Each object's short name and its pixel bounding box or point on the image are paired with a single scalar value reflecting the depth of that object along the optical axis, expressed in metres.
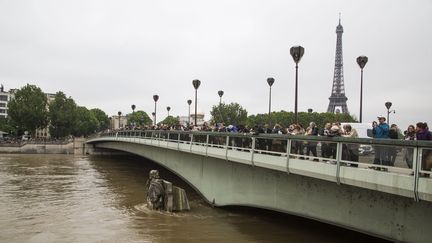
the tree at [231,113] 98.00
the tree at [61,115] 109.12
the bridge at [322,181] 9.98
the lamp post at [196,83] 32.71
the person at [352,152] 11.34
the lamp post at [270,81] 27.15
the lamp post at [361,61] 22.70
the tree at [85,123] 135.54
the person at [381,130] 12.23
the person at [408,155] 9.71
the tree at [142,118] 183.68
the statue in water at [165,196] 21.88
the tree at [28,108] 102.69
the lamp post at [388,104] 36.88
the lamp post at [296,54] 17.99
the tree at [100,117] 174.45
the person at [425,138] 9.26
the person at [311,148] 12.99
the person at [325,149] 12.39
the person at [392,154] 10.06
